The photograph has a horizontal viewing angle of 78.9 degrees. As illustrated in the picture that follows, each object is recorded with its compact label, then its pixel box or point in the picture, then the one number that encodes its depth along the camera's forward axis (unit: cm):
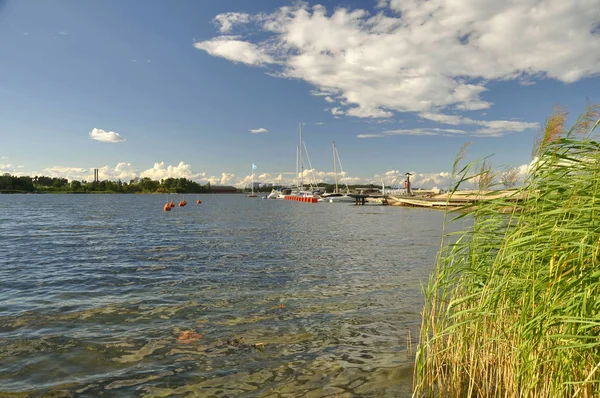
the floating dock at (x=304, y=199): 11444
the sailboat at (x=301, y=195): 11579
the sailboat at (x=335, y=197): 11100
